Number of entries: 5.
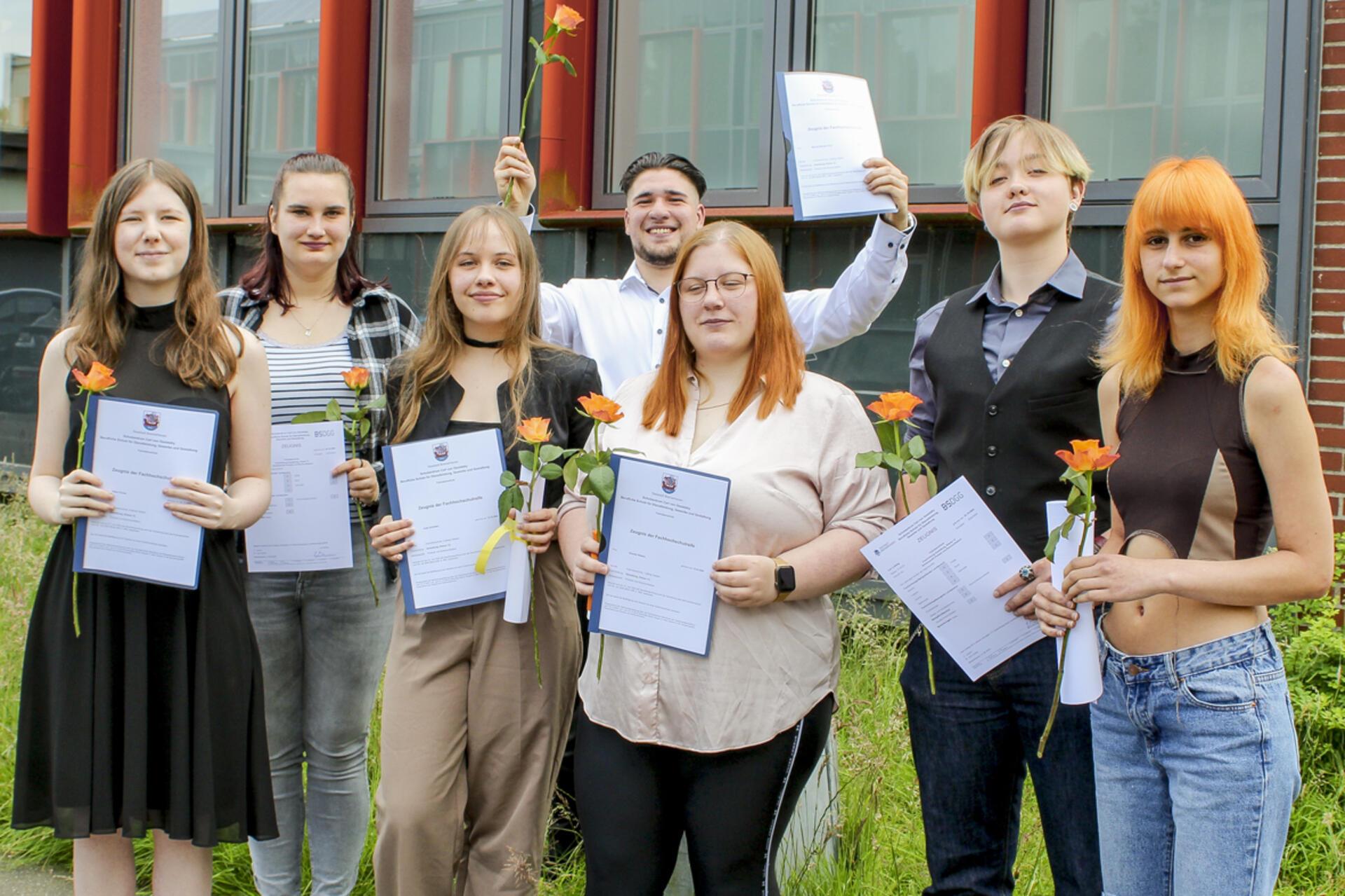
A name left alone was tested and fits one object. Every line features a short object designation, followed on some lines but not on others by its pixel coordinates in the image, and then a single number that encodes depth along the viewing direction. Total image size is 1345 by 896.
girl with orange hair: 2.29
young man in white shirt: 3.78
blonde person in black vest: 2.79
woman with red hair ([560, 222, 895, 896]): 2.72
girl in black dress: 3.12
